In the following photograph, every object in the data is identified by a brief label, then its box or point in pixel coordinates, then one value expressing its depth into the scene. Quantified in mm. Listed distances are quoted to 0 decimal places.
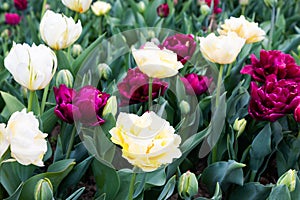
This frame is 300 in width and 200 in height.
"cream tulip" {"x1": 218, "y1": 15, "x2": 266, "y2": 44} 1240
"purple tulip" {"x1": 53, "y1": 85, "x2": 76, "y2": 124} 1047
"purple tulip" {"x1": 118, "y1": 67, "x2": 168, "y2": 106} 1111
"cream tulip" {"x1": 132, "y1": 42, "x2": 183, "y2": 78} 1022
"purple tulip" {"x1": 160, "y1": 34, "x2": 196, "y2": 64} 1244
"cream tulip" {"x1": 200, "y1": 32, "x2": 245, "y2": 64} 1099
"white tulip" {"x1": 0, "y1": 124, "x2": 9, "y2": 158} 873
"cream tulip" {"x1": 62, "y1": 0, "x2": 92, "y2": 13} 1271
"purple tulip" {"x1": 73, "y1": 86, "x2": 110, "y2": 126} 1032
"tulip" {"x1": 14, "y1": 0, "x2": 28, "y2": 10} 1856
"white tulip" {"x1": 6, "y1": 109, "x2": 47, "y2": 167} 875
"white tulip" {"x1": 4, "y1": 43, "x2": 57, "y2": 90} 994
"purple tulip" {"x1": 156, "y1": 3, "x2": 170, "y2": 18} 1671
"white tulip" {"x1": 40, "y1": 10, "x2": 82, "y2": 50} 1122
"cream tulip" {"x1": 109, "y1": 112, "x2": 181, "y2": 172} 868
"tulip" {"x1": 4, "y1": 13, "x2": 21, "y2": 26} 1851
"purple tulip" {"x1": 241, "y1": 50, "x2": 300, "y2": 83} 1178
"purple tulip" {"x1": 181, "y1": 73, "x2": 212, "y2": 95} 1194
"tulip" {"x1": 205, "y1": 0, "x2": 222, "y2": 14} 1751
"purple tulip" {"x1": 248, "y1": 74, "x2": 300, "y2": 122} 1088
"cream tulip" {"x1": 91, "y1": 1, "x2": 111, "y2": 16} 1635
